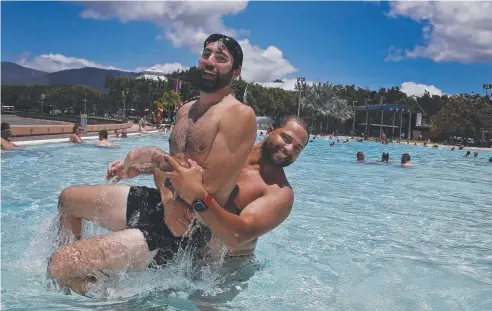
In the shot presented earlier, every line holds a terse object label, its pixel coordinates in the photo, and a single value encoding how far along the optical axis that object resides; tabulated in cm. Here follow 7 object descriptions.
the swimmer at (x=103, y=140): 1856
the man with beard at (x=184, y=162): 281
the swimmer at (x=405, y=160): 1992
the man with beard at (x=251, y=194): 245
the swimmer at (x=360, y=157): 2062
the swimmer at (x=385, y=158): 2103
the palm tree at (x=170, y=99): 7912
